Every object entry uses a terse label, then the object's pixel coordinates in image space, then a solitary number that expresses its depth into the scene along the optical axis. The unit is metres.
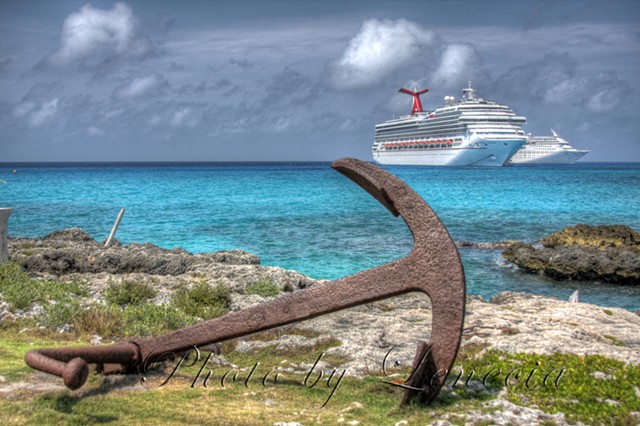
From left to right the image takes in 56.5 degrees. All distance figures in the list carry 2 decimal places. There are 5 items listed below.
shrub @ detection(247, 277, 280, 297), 8.19
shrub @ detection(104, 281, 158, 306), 7.22
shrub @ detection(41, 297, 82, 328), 5.83
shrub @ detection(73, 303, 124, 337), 5.64
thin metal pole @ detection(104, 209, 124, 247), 14.77
